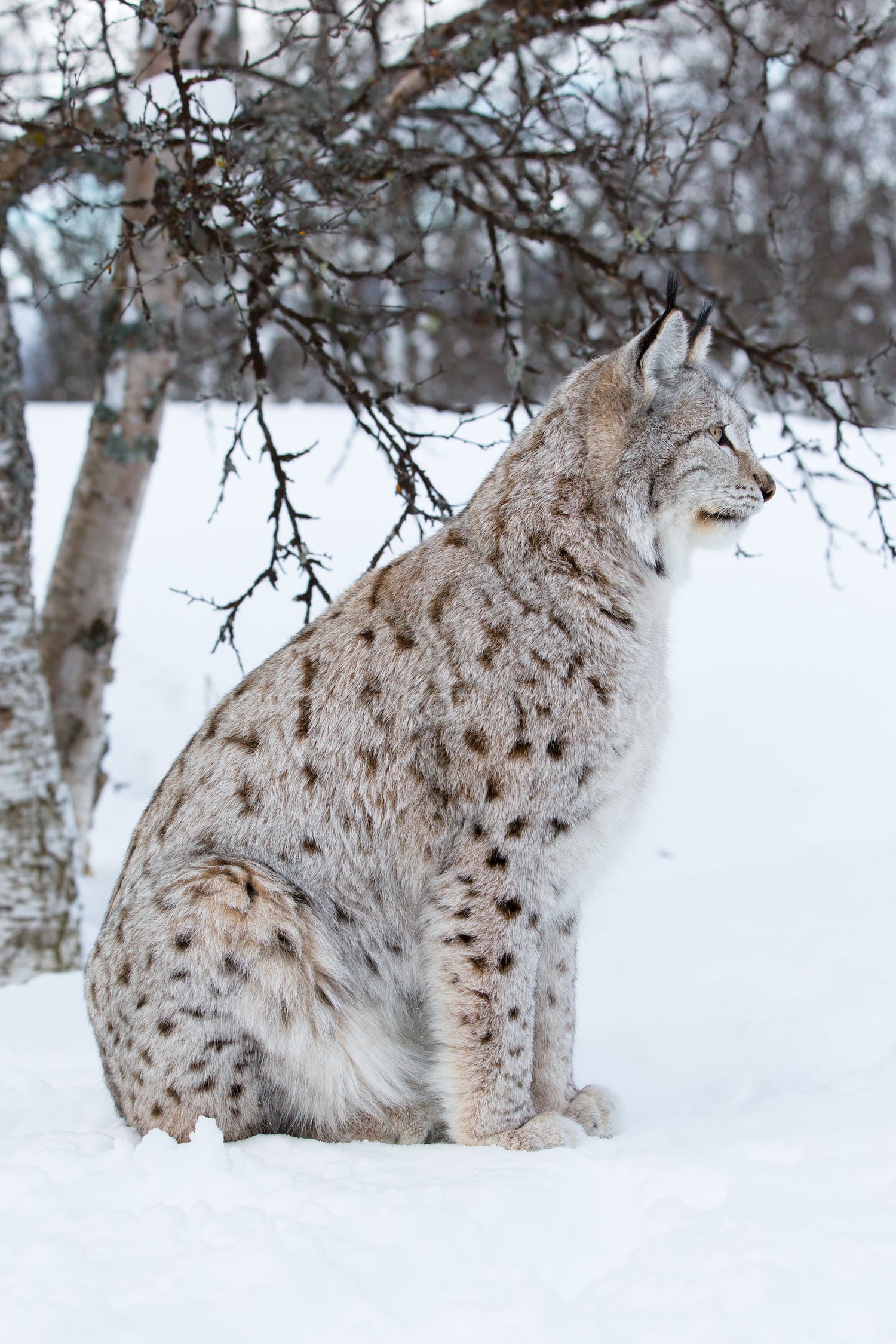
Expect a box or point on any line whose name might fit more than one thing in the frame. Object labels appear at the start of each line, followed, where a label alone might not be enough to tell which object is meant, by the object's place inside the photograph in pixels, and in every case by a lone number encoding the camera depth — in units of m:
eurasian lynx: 6.31
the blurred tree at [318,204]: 8.60
